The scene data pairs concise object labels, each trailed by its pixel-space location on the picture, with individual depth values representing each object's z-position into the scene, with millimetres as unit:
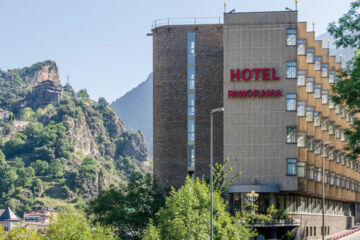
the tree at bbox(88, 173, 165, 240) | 92000
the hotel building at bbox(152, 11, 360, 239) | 90812
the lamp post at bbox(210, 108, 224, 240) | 53781
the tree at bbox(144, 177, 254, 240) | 62719
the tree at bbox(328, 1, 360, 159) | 52634
